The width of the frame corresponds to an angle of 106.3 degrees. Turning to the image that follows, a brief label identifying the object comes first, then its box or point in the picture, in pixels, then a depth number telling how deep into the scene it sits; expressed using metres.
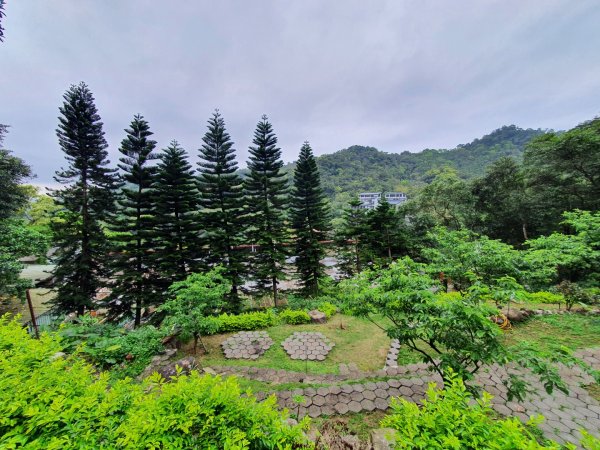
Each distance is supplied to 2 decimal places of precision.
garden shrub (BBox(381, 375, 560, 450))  1.27
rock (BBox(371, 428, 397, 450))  2.09
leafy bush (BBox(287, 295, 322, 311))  9.88
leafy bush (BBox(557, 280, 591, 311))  6.35
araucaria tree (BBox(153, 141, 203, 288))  9.13
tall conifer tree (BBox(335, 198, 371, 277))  12.65
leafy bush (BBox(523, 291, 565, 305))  7.92
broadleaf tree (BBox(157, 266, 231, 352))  4.89
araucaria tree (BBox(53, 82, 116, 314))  8.38
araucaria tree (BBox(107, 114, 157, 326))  8.76
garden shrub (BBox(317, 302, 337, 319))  7.94
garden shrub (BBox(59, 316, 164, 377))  4.77
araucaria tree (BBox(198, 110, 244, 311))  9.91
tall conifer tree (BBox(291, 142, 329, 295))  11.71
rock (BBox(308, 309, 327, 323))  7.48
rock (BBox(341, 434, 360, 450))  2.15
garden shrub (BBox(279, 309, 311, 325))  7.38
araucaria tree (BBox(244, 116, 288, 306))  10.52
